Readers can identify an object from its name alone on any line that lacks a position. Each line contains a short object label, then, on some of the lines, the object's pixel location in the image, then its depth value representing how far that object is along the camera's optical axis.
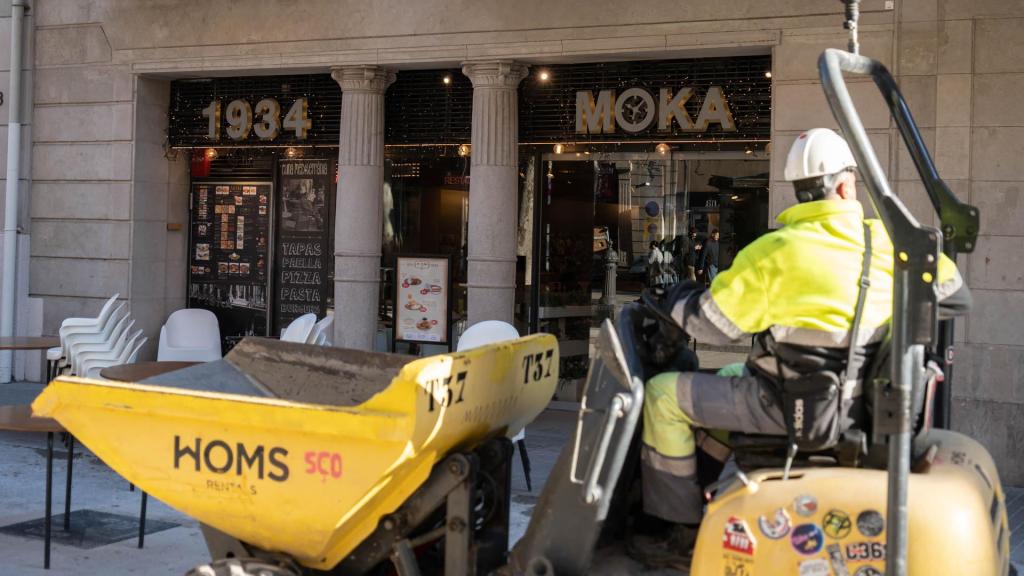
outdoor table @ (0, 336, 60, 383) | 10.58
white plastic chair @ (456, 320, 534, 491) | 8.94
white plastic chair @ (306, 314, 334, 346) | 10.44
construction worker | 3.72
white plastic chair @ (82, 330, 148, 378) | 10.16
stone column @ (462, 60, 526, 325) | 11.25
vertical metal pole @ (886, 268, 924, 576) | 3.10
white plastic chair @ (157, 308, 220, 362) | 12.32
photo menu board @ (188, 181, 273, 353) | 13.82
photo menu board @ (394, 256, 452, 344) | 11.73
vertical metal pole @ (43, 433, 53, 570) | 6.42
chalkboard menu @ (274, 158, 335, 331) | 13.41
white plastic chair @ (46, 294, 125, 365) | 10.70
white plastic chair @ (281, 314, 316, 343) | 10.62
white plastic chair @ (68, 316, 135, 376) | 10.40
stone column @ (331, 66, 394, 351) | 11.85
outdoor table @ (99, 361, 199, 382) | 8.79
